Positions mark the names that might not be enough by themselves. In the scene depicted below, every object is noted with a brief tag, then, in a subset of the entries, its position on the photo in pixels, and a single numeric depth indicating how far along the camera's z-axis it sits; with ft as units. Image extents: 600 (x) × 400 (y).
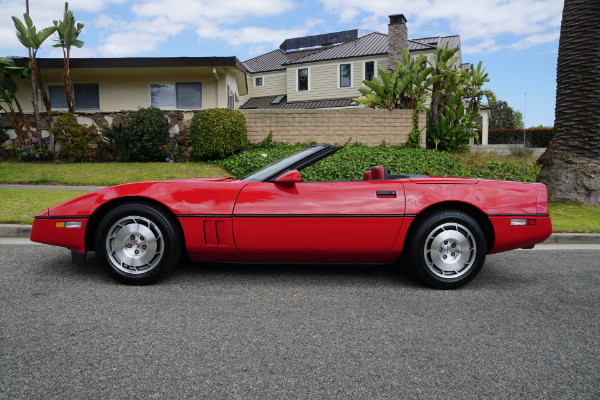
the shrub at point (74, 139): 45.57
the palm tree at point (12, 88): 46.83
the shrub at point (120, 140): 46.52
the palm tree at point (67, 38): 46.65
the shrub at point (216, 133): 45.42
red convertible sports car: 12.84
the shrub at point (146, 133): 46.32
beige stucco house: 55.67
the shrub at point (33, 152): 46.16
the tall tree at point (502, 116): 156.72
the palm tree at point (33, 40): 45.70
